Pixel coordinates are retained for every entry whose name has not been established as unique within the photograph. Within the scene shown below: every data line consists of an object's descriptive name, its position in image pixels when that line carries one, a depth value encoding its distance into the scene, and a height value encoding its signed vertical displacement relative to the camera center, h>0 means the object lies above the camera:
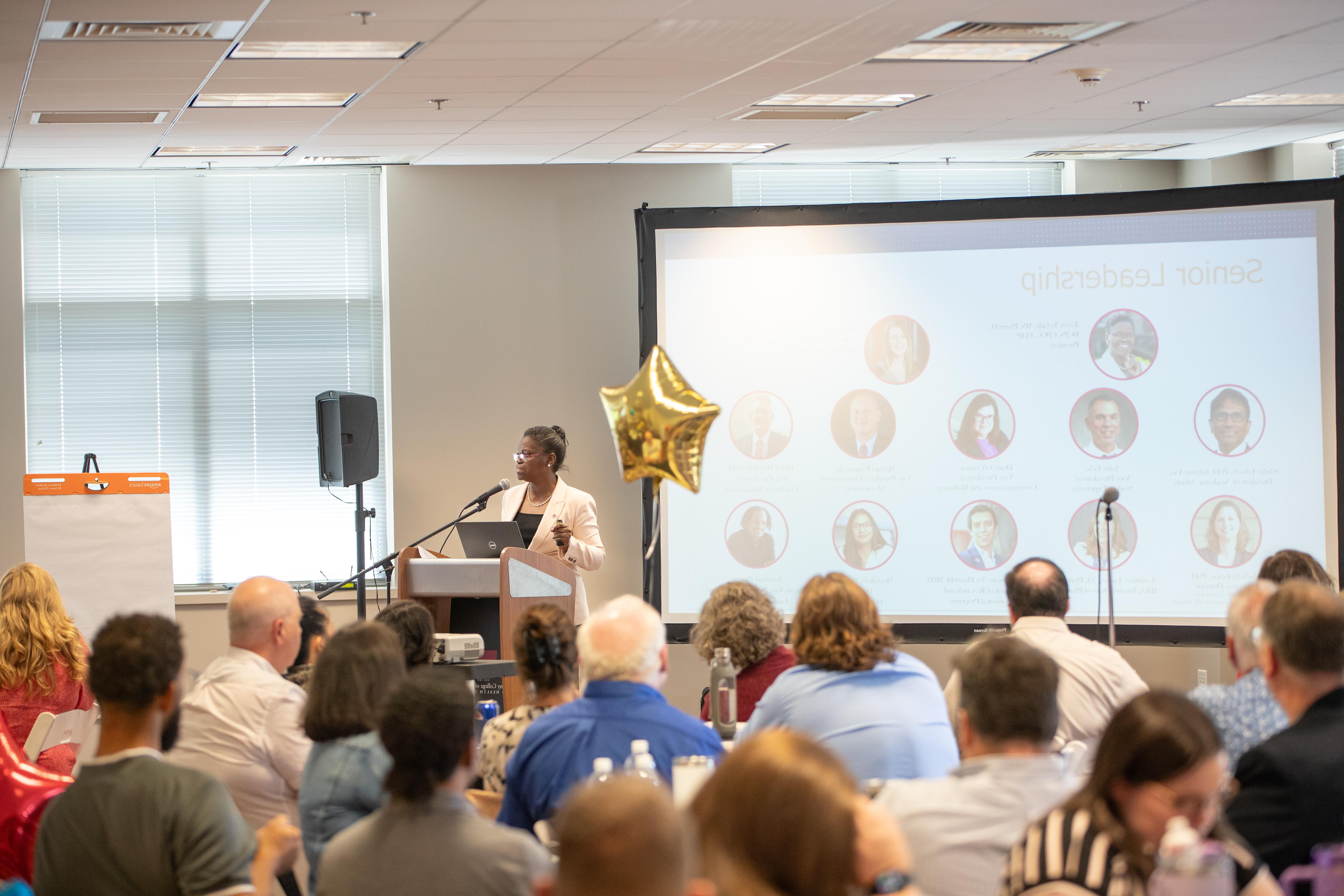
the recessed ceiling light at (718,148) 14.34 +1.54
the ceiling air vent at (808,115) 12.77 +1.53
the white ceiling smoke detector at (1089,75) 11.16 +1.49
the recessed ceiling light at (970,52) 10.29 +1.49
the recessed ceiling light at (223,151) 13.73 +1.52
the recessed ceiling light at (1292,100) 12.51 +1.52
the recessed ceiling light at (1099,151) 15.12 +1.56
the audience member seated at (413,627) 7.57 -0.65
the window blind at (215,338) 14.78 +0.52
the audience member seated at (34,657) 8.59 -0.81
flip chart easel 13.09 -0.61
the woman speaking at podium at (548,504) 12.06 -0.45
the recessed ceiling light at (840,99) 12.14 +1.53
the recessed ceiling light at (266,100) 11.25 +1.48
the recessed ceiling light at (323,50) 9.59 +1.46
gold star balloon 7.71 -0.05
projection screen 12.57 +0.05
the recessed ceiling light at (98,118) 11.73 +1.47
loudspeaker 13.82 -0.11
